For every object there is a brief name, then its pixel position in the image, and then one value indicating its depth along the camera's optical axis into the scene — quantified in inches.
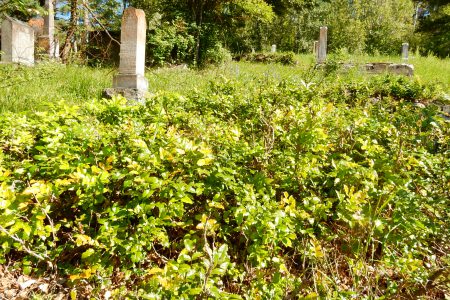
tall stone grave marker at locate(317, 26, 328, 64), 478.5
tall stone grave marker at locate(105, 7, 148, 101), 219.5
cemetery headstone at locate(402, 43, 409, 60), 539.1
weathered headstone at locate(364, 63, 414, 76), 347.9
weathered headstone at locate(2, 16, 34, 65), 357.1
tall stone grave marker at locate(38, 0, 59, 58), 444.7
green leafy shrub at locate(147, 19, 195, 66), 481.7
